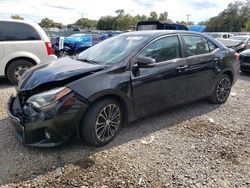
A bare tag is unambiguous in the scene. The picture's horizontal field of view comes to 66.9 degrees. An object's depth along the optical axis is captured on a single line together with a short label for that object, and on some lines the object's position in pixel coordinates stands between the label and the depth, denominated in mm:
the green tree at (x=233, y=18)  54264
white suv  4856
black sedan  2298
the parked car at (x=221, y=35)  15813
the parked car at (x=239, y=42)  11236
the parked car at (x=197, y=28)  18661
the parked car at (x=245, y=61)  6735
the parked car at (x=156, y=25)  10830
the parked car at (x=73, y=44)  9068
